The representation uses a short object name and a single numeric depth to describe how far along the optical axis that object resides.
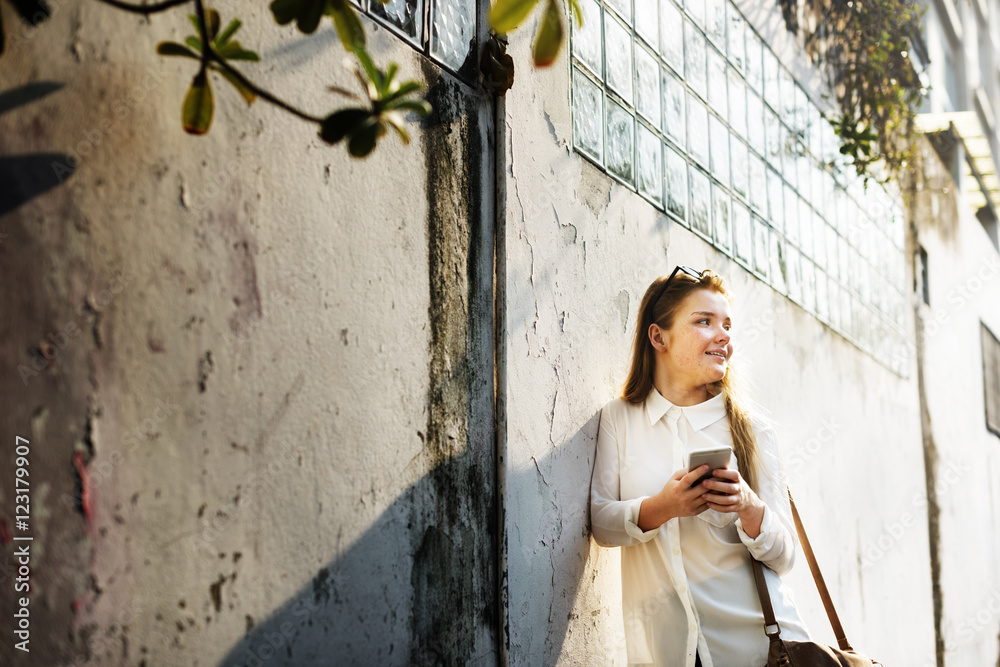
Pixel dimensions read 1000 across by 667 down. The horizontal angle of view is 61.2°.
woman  2.48
